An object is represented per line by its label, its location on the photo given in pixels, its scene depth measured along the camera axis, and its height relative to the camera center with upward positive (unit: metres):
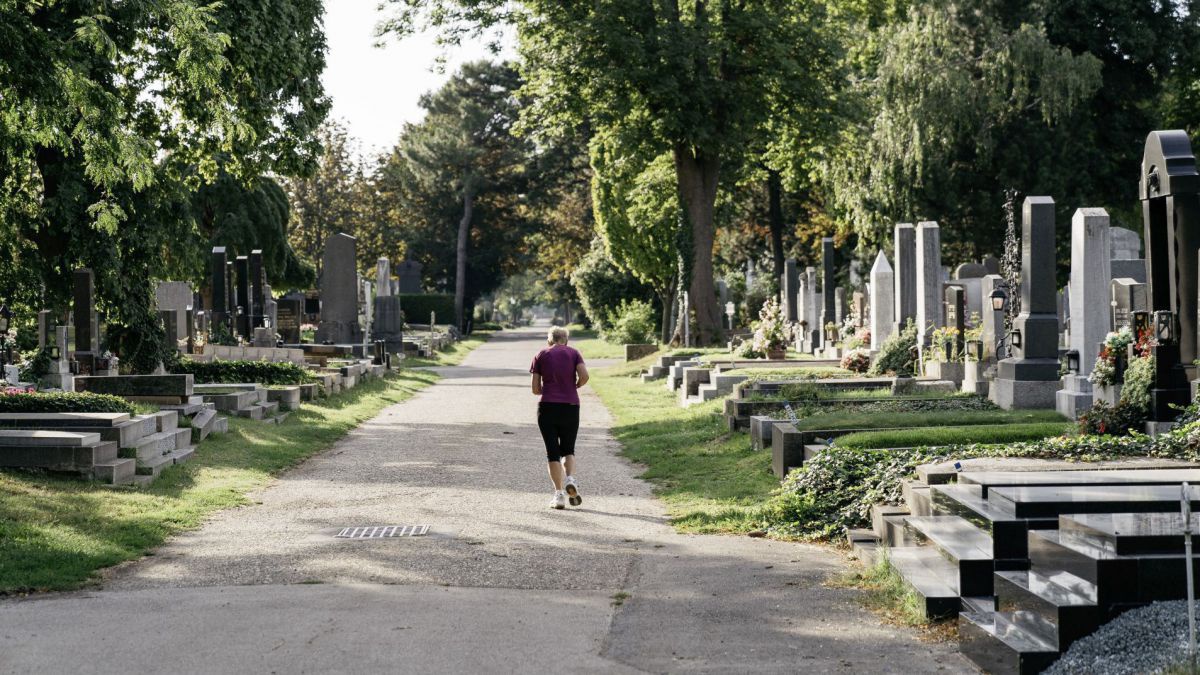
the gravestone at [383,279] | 41.69 +1.92
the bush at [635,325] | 47.58 +0.22
